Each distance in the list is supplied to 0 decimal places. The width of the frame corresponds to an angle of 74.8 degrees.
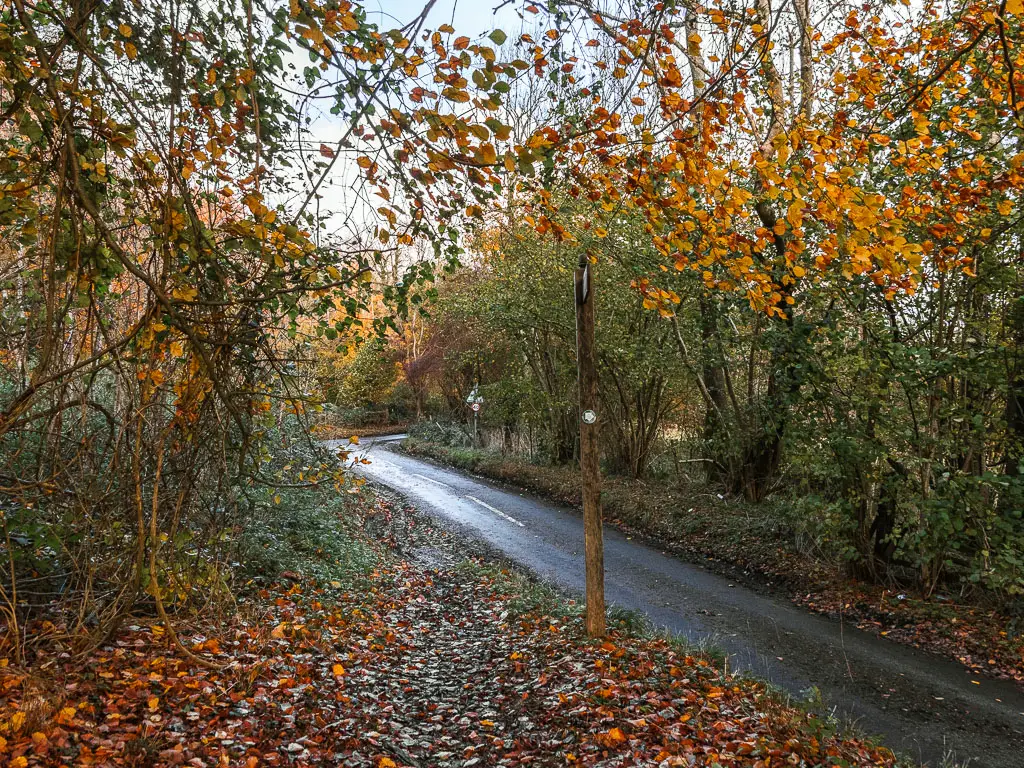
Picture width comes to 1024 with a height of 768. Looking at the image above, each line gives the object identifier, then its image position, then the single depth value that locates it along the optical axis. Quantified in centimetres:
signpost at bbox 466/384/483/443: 2407
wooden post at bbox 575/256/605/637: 624
